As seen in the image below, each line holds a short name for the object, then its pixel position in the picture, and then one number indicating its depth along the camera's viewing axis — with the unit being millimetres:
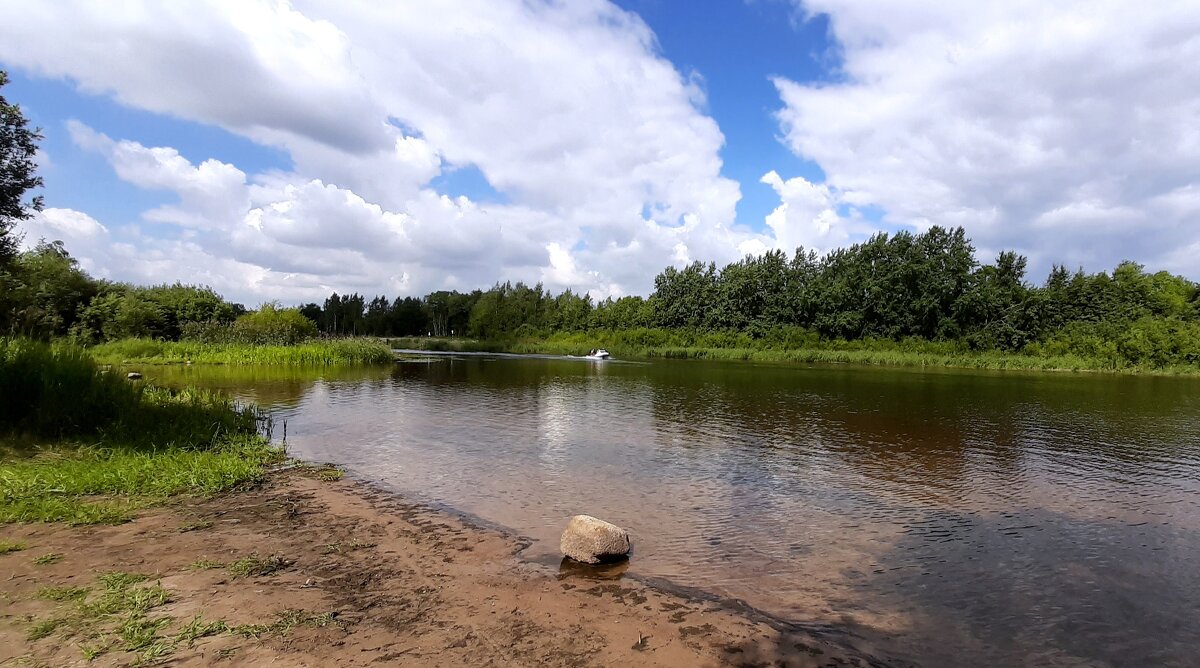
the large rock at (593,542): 8195
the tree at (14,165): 13125
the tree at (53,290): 40375
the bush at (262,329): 46750
